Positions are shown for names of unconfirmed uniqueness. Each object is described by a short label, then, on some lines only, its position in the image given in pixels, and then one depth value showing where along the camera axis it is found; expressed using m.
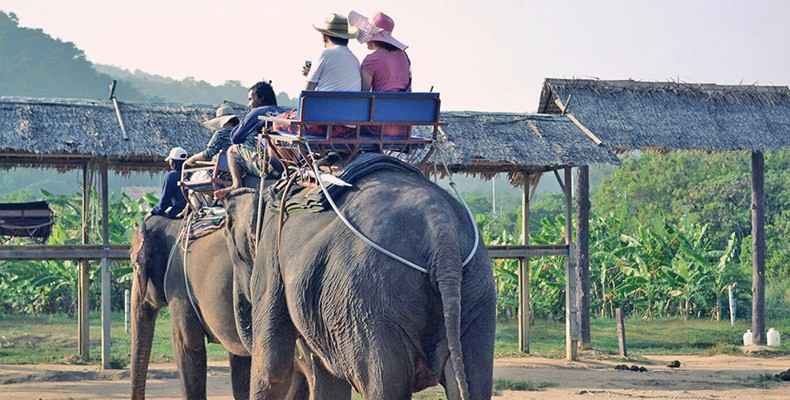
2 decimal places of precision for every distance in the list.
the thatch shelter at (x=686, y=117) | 31.85
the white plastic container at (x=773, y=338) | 33.61
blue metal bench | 11.38
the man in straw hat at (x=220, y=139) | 15.11
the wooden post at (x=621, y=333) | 31.55
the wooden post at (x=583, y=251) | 32.40
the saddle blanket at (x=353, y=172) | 10.80
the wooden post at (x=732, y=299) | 39.92
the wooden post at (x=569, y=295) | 30.78
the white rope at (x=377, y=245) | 9.53
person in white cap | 16.59
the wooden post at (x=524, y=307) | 31.96
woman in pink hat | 12.26
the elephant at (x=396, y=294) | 9.50
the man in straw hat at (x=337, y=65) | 12.37
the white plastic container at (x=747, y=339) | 34.03
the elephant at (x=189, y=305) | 13.82
